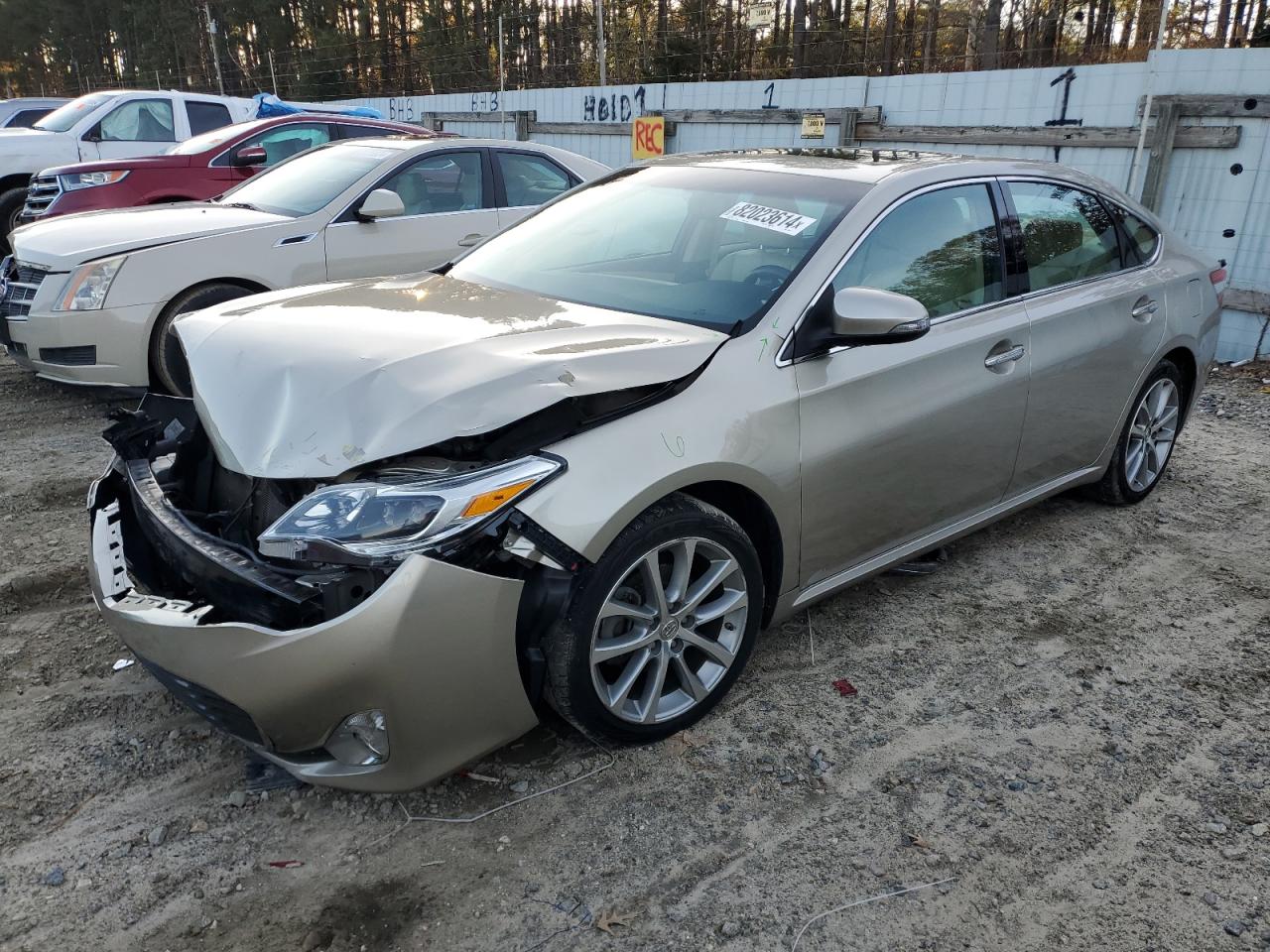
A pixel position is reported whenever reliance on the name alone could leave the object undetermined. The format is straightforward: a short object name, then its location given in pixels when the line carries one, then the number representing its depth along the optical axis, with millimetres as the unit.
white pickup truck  10531
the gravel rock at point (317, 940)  2152
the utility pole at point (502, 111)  15688
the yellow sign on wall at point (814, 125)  10391
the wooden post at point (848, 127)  10133
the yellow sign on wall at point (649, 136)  12255
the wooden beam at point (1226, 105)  7289
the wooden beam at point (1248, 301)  7648
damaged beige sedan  2309
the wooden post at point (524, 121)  15375
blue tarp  12000
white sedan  5469
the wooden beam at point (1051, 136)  7625
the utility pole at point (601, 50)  14058
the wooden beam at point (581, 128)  13328
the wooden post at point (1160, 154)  7758
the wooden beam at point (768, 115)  10141
